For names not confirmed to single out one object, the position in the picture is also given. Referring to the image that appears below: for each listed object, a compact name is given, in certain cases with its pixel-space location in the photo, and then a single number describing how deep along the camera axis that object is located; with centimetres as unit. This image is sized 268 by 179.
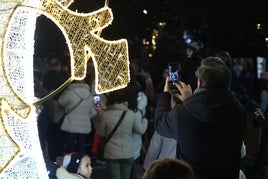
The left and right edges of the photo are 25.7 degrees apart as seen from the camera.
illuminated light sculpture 408
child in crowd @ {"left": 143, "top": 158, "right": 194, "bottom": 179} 309
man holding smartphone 410
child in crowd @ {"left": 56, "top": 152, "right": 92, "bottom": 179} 540
